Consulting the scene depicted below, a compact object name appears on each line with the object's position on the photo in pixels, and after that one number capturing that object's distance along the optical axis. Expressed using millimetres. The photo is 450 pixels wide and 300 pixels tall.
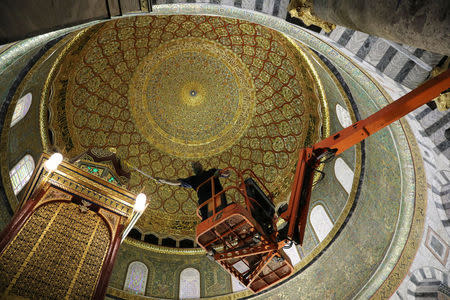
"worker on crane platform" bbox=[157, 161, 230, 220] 7358
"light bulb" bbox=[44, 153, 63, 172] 6352
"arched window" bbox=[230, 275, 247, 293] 10962
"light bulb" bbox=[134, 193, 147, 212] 7094
